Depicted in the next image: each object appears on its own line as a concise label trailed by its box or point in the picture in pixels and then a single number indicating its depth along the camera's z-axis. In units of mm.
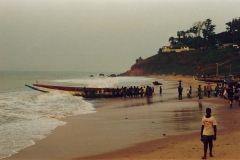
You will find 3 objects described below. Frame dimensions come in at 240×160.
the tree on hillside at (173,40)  170875
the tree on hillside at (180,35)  168250
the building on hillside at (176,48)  153712
